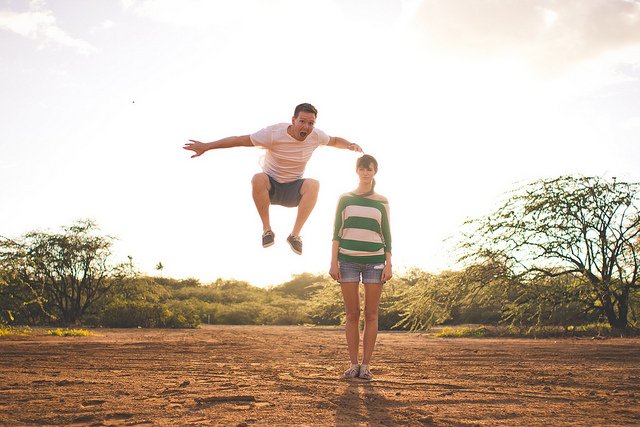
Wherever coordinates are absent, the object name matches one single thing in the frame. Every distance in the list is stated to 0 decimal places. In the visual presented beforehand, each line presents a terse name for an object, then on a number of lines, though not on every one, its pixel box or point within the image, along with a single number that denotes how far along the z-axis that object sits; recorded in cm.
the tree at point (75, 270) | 2441
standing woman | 582
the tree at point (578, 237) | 1443
